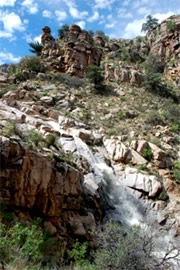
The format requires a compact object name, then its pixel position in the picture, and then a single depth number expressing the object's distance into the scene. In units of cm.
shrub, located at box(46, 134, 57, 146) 1361
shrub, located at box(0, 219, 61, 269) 570
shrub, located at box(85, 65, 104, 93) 2627
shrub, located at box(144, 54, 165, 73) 3081
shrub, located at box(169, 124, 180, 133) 2192
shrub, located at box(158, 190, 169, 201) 1535
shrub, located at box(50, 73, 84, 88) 2600
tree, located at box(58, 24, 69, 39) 3242
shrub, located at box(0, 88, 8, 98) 2058
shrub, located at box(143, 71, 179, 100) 2764
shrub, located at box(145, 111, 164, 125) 2222
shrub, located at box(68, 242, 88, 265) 798
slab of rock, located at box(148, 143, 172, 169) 1767
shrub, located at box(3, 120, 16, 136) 1096
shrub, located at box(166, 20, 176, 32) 3495
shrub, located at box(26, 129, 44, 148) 1186
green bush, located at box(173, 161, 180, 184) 1691
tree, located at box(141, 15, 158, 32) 4441
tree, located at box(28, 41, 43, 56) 3033
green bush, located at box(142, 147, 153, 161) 1788
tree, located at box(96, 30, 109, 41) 3853
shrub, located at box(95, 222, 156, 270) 762
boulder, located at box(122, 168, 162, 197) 1549
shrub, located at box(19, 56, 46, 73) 2700
